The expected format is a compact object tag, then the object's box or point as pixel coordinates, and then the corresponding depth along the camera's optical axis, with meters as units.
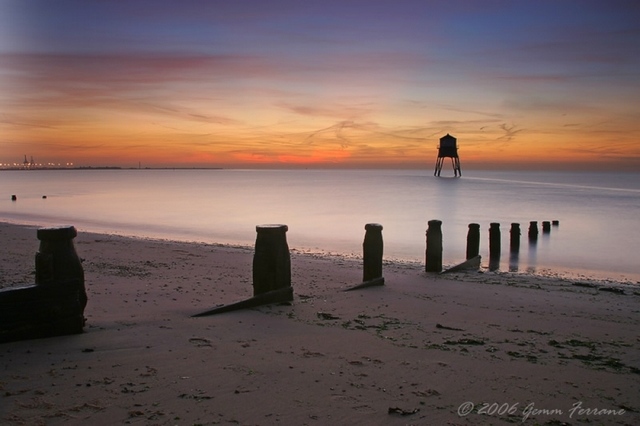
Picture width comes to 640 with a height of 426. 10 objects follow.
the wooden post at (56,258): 4.67
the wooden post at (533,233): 19.17
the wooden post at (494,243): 14.70
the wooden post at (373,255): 8.34
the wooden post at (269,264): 6.40
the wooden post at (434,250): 10.46
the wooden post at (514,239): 16.52
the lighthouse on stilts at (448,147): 72.81
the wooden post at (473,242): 13.27
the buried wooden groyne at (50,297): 4.47
